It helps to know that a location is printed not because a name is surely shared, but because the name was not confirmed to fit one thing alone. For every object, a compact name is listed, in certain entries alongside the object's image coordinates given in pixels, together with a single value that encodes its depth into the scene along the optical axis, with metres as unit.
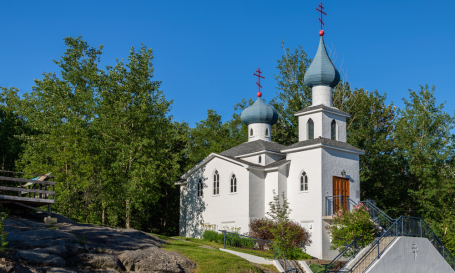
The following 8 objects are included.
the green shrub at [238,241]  22.31
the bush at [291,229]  22.52
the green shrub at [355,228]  20.30
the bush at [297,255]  20.31
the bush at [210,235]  24.52
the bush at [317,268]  18.80
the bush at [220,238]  23.98
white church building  23.48
